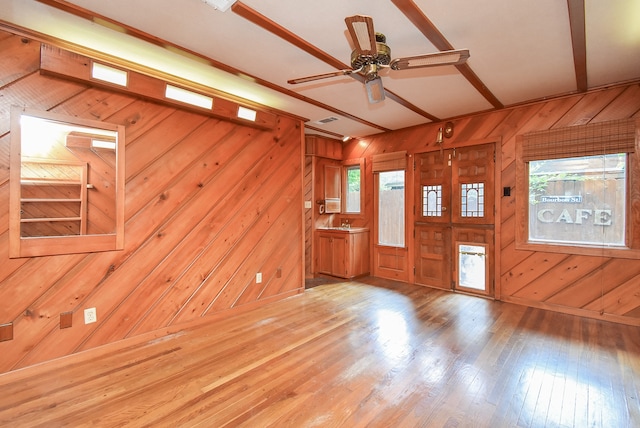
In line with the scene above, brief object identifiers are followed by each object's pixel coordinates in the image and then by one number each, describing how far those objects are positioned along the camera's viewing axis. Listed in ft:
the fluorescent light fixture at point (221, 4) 6.11
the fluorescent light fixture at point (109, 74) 8.10
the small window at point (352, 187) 18.86
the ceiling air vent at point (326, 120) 14.58
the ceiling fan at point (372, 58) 5.61
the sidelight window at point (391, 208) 16.93
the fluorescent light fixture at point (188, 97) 9.53
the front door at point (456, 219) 13.80
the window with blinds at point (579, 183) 10.72
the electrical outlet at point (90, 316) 8.33
